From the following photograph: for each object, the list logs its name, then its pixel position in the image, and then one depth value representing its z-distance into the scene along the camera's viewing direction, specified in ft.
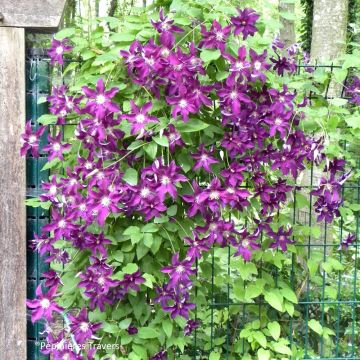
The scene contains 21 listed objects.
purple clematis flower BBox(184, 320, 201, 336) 10.12
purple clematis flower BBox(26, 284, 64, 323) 9.00
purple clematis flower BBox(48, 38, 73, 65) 9.52
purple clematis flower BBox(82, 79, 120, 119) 8.43
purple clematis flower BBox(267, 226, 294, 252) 10.11
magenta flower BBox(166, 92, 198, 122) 8.48
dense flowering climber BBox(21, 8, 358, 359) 8.51
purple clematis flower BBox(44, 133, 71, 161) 9.24
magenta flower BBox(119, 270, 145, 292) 8.99
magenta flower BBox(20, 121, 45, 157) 9.56
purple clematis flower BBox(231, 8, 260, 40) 8.39
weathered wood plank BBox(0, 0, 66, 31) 10.22
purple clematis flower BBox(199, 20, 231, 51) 8.54
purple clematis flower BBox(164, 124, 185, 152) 8.63
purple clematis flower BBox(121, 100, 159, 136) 8.42
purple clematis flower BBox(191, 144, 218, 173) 8.99
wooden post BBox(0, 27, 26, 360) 10.40
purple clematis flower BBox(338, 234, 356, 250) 10.94
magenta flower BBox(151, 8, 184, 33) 8.40
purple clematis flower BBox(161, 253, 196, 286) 8.80
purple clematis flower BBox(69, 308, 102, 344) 8.89
